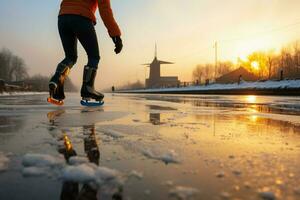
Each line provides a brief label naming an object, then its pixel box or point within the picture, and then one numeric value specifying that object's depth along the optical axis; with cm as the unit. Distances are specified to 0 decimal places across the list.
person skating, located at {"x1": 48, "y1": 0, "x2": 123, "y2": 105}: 423
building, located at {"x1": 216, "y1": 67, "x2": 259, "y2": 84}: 9181
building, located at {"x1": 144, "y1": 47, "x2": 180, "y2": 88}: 10536
